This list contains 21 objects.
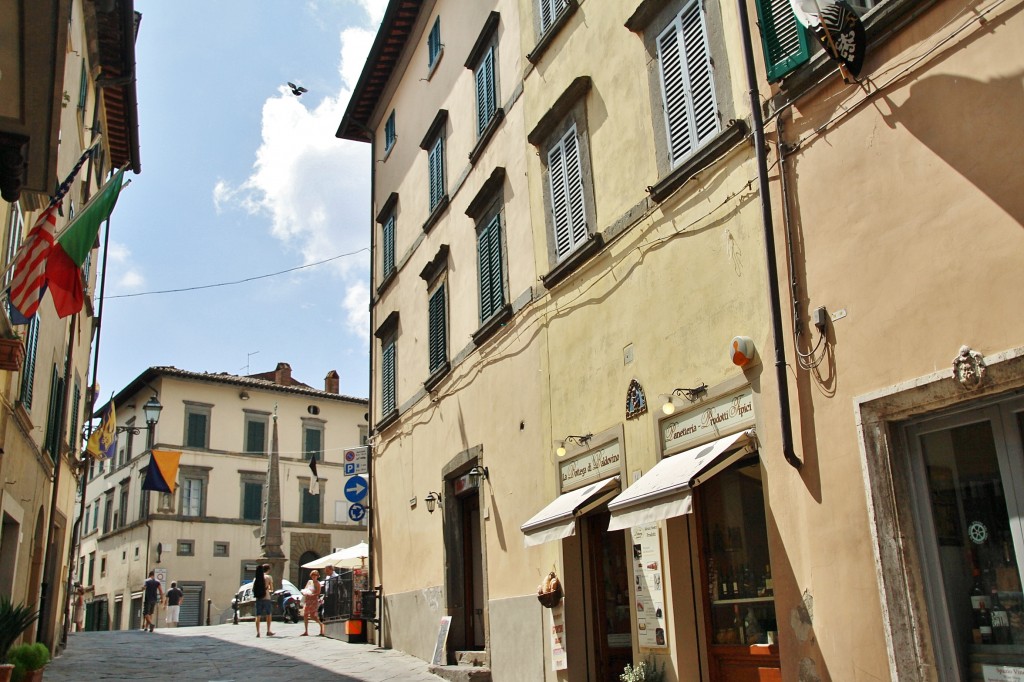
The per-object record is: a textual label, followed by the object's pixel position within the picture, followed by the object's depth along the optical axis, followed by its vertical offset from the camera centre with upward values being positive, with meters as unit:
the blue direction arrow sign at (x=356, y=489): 18.05 +2.24
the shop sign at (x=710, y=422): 7.52 +1.41
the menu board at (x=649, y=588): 8.29 +0.07
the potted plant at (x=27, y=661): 9.49 -0.40
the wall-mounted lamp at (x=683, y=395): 8.02 +1.69
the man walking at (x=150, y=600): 26.59 +0.46
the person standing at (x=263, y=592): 21.08 +0.43
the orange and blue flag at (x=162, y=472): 23.81 +3.63
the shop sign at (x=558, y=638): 9.91 -0.41
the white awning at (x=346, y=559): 27.39 +1.43
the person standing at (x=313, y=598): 21.73 +0.26
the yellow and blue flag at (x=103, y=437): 21.31 +4.10
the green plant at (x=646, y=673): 8.20 -0.67
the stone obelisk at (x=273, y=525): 34.34 +3.21
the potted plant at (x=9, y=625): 9.17 -0.03
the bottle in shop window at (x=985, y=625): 5.53 -0.25
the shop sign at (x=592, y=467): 9.50 +1.35
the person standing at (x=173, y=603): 30.17 +0.39
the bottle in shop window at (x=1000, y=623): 5.40 -0.24
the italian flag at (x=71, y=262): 9.66 +3.62
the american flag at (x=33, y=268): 9.35 +3.50
